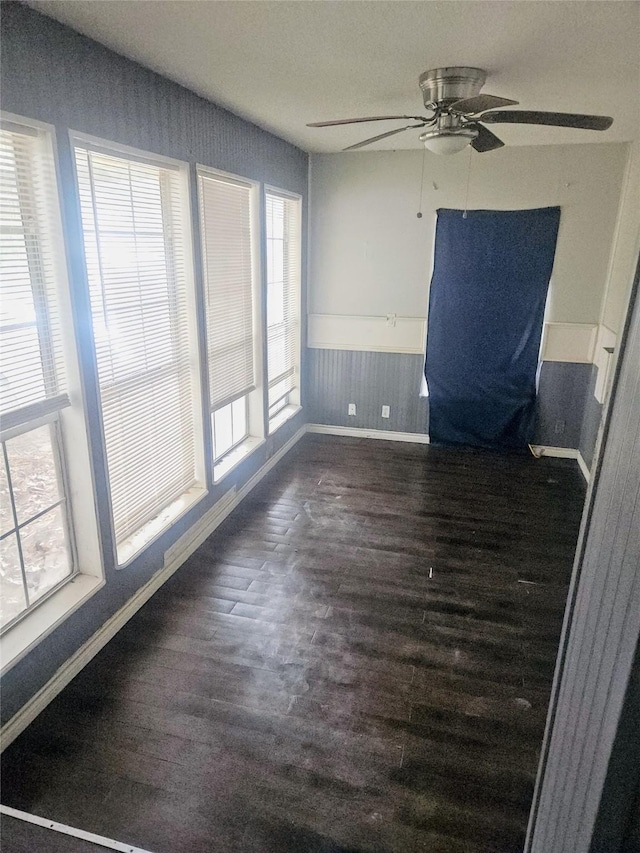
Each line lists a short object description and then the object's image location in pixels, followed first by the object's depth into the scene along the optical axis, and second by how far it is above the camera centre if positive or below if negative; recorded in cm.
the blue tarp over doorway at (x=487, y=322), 469 -53
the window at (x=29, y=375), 197 -46
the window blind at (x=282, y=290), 452 -28
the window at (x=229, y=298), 336 -28
